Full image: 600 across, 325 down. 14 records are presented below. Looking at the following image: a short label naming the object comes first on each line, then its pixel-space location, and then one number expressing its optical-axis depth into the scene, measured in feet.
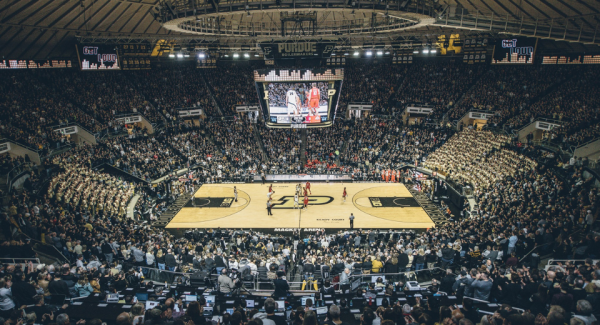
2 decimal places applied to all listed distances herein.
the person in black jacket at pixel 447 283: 38.88
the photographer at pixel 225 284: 41.14
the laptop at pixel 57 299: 35.27
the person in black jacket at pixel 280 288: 39.27
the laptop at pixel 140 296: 37.06
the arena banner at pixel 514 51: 125.18
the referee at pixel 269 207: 94.84
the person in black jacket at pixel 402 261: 54.08
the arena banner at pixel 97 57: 124.57
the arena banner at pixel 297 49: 104.83
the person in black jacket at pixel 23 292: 33.32
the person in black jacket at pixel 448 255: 53.57
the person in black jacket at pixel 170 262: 54.29
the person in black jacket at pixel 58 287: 35.01
